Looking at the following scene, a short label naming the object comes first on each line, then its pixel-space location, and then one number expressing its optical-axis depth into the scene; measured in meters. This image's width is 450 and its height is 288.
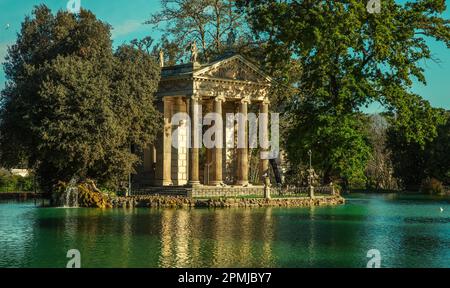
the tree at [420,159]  84.62
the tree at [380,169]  101.13
